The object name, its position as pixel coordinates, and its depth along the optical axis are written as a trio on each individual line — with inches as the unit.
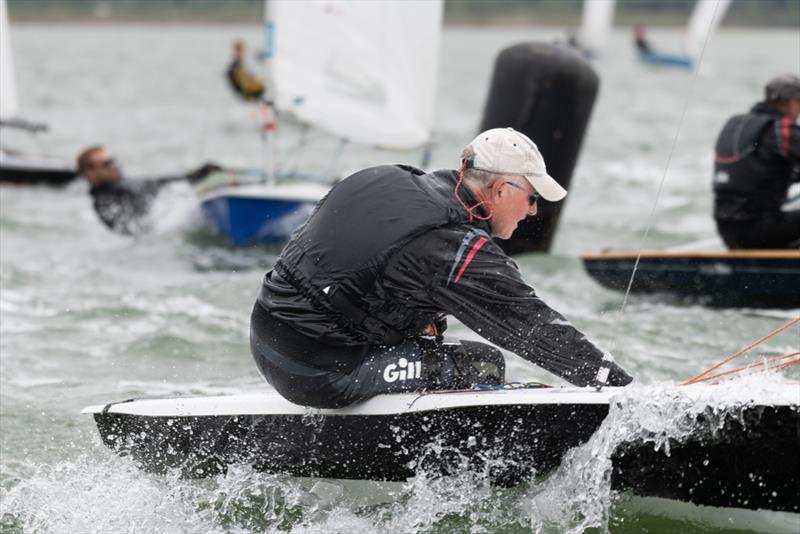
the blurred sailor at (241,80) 1279.5
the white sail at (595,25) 2139.5
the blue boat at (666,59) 2916.1
